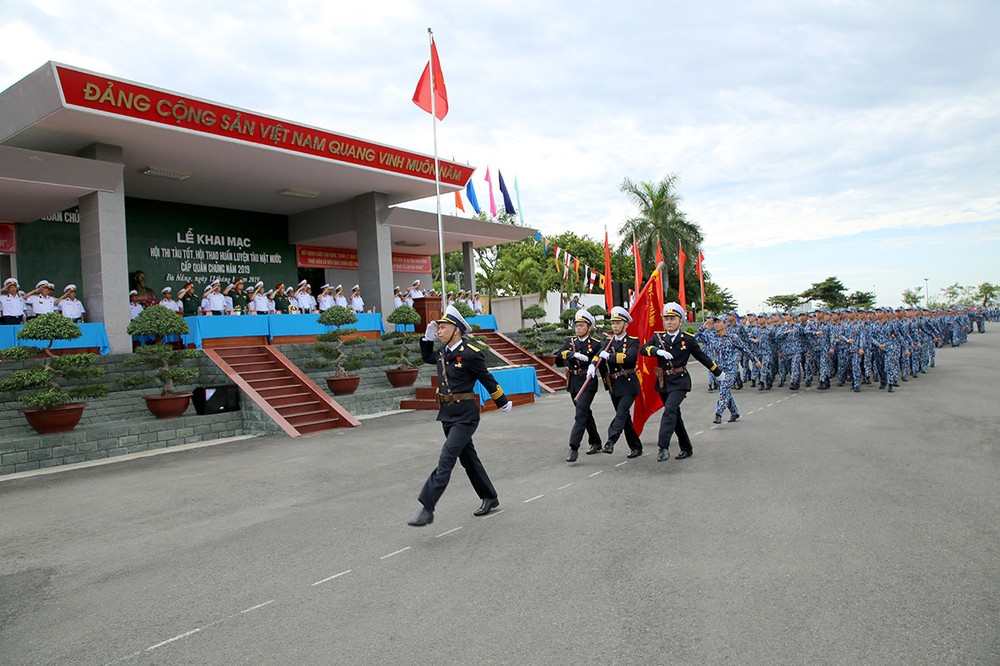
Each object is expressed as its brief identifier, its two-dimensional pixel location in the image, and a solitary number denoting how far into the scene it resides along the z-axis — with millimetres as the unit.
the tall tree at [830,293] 62719
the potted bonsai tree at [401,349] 15922
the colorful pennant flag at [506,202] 24250
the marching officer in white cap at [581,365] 8012
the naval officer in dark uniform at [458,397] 5488
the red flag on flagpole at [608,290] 16717
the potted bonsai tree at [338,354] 14417
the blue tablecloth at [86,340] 12297
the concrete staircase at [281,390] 12273
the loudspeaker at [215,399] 12250
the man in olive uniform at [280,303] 18703
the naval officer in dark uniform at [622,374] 7984
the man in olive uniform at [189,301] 16438
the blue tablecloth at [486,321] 21520
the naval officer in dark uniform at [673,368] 7742
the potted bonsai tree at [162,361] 11711
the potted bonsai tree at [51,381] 9781
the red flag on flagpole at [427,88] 15234
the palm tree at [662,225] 35094
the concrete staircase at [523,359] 18531
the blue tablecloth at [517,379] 15016
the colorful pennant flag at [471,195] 22859
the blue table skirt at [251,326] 14641
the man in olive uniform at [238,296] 17578
